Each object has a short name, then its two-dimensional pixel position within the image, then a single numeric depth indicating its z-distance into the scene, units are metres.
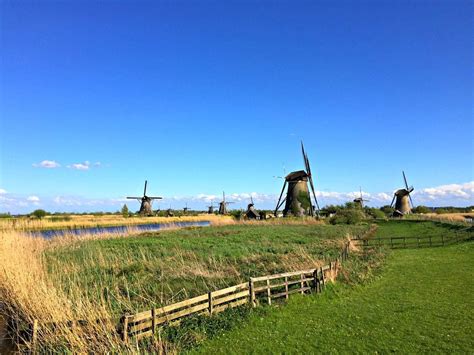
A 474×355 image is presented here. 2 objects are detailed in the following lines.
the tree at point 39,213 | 61.03
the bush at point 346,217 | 57.28
